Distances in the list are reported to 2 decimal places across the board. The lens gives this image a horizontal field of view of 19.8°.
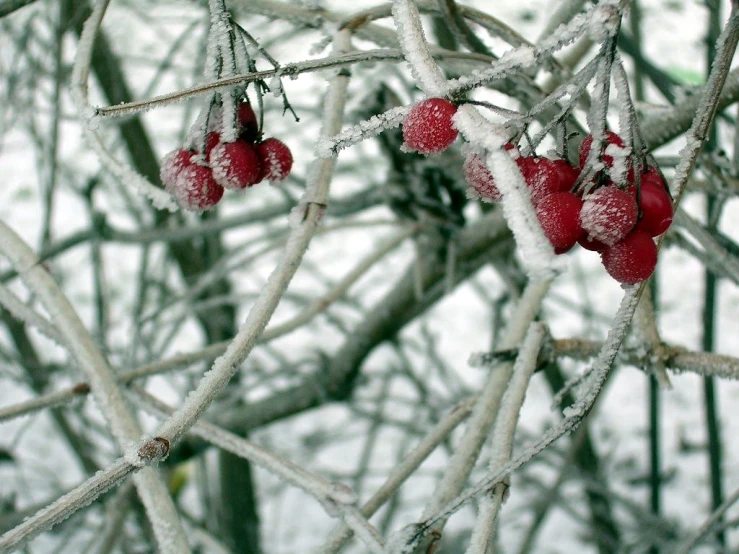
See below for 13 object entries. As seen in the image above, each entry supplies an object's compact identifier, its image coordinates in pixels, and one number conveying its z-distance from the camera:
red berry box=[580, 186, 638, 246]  0.33
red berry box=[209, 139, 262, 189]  0.35
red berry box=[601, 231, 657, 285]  0.33
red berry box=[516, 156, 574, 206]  0.33
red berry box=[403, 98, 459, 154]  0.32
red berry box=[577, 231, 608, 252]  0.33
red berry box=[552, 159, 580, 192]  0.34
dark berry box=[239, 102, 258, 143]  0.36
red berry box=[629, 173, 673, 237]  0.33
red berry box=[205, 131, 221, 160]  0.36
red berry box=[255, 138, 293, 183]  0.36
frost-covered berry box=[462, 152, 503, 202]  0.33
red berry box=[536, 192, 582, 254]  0.33
